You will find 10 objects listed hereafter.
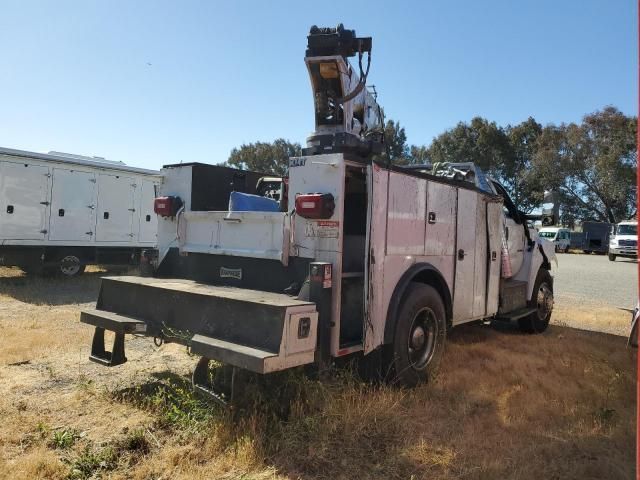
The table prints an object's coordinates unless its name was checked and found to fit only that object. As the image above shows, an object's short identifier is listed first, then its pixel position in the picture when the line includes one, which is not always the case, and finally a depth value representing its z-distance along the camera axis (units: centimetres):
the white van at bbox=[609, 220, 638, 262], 2784
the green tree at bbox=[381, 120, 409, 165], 4525
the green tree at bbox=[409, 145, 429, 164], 4572
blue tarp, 480
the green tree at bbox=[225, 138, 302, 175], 5178
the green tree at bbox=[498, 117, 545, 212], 4212
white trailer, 1097
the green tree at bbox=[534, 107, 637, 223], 3775
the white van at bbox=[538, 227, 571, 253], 3909
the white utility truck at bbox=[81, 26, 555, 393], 374
